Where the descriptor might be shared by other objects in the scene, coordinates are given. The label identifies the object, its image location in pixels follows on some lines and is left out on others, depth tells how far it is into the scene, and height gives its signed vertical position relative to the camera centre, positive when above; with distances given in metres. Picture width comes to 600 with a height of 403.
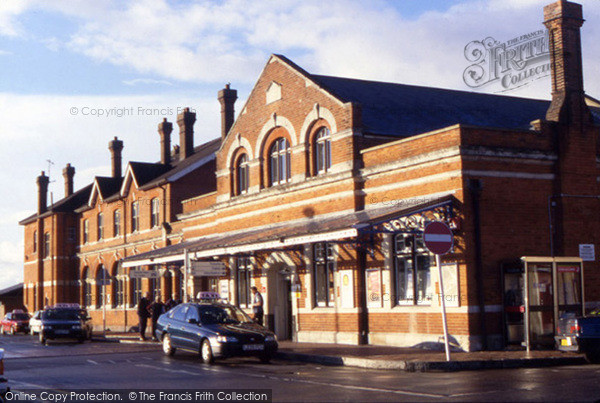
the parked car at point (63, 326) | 32.69 -1.55
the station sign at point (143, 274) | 30.65 +0.40
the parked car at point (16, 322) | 49.69 -2.07
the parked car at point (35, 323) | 40.05 -1.80
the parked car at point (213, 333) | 19.41 -1.22
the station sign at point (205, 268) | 26.04 +0.47
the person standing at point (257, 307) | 26.39 -0.80
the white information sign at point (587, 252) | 22.16 +0.57
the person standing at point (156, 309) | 29.92 -0.92
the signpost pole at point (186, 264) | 26.09 +0.61
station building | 20.81 +2.28
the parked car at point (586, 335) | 16.86 -1.27
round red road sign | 17.19 +0.83
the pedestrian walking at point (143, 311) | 31.14 -1.00
